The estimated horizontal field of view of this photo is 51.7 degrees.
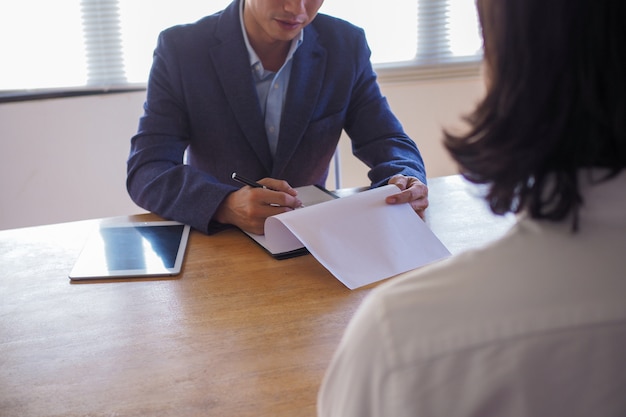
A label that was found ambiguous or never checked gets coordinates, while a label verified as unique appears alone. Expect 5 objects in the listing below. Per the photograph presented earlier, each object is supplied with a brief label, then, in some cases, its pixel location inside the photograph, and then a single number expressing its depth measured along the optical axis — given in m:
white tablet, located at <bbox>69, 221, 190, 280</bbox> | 1.22
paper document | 1.17
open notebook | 1.26
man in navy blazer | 1.60
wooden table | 0.85
